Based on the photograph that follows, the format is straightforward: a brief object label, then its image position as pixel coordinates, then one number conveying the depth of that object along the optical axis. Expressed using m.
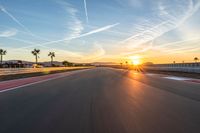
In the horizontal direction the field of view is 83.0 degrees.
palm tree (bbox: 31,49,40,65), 69.29
